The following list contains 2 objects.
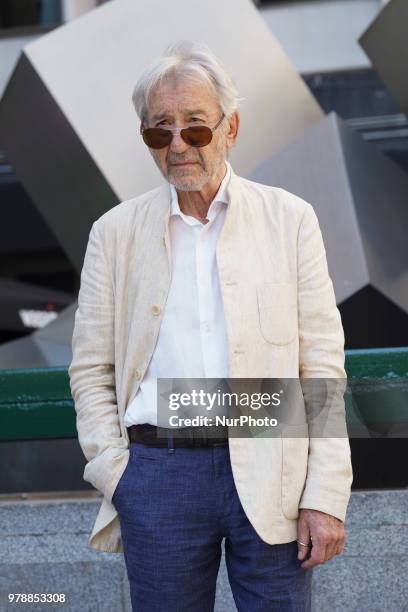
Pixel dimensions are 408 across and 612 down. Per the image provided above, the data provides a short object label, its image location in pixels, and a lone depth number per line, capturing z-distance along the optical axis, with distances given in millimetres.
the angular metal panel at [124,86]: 10175
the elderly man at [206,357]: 3970
